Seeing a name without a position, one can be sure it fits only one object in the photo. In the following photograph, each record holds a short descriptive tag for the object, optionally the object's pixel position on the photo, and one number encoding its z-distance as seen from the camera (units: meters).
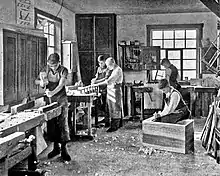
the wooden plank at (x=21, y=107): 5.16
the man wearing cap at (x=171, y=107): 6.79
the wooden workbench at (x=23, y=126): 3.74
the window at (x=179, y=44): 11.73
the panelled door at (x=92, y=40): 11.51
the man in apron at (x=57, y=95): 6.19
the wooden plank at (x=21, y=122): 4.07
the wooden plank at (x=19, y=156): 4.63
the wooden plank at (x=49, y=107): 5.21
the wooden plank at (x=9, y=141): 3.54
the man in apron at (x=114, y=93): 8.59
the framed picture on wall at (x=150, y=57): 11.26
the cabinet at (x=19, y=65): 5.86
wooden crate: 6.45
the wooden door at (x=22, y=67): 6.26
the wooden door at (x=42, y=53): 7.13
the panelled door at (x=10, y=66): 5.84
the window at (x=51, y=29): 8.73
